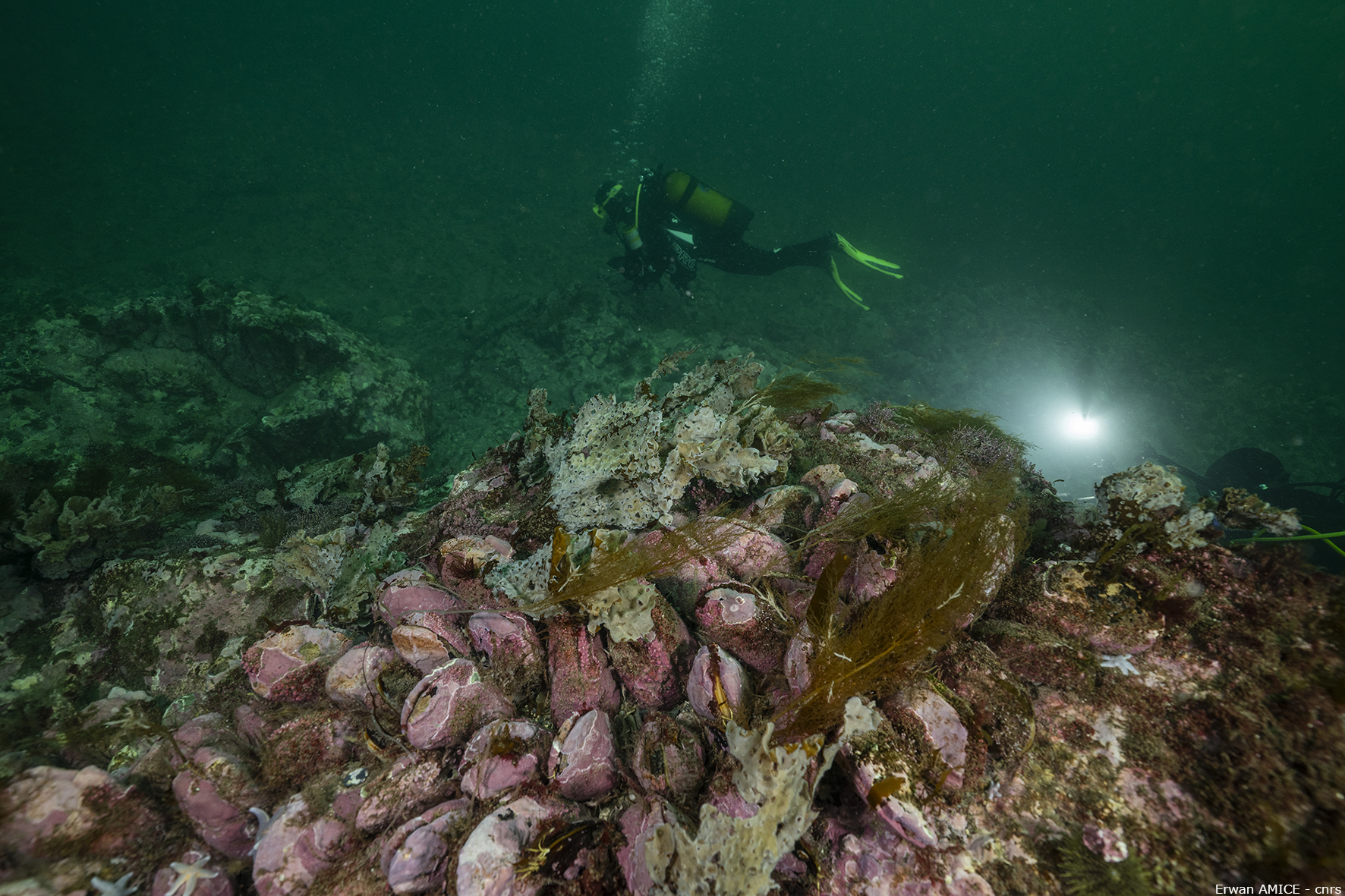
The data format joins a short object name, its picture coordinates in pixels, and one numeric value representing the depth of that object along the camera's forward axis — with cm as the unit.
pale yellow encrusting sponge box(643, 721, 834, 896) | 50
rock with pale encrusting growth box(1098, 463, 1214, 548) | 68
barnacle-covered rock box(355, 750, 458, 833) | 58
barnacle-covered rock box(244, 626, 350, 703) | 71
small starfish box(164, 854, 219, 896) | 53
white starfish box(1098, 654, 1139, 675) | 63
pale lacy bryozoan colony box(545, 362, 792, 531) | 88
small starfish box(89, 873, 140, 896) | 53
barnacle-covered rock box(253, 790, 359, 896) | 54
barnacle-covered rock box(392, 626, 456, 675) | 69
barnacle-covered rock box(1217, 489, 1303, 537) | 71
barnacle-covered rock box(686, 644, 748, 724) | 62
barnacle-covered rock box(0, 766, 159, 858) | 54
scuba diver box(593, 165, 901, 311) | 813
